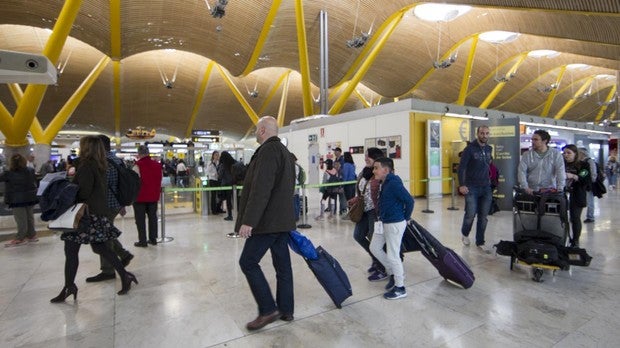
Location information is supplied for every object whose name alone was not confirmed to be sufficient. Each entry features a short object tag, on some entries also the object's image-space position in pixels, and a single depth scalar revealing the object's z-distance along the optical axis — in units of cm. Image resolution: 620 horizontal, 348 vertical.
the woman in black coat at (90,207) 318
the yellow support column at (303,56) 1706
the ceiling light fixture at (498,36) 2269
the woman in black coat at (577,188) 481
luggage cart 357
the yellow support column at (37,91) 1203
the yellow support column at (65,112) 2227
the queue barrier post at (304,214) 699
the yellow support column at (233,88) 3077
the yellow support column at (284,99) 3375
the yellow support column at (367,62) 1955
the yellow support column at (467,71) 2385
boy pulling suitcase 313
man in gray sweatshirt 396
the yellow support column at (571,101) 3650
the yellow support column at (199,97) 3181
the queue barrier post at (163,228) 593
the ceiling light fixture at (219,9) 1216
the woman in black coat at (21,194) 559
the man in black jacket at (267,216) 246
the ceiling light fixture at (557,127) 1386
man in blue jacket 479
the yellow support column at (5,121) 1597
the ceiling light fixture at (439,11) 1858
